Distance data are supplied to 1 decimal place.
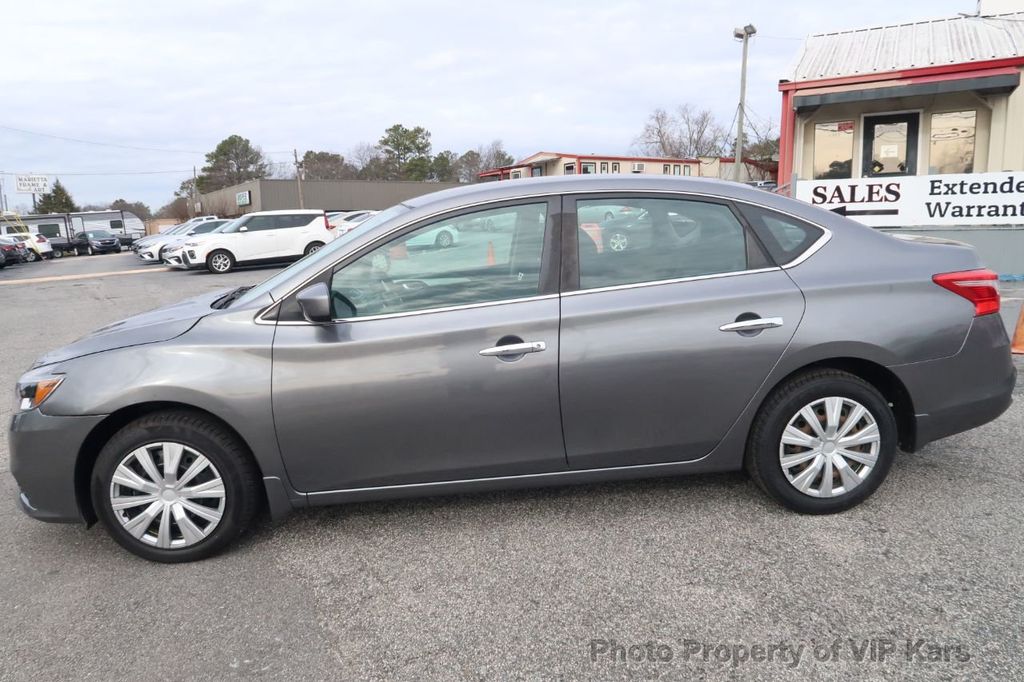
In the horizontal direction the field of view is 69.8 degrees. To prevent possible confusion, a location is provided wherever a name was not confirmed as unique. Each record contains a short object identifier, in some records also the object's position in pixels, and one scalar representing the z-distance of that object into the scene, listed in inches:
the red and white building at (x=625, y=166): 1473.9
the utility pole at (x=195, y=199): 3145.9
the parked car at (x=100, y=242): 1727.4
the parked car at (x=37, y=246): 1466.5
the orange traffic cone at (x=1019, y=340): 254.1
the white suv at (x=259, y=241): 820.6
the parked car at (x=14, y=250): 1170.0
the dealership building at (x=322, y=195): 2314.2
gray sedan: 125.1
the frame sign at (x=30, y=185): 3038.9
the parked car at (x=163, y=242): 1035.4
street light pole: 1150.2
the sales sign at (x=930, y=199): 418.0
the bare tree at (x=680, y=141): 2893.7
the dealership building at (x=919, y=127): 429.4
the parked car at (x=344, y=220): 915.4
